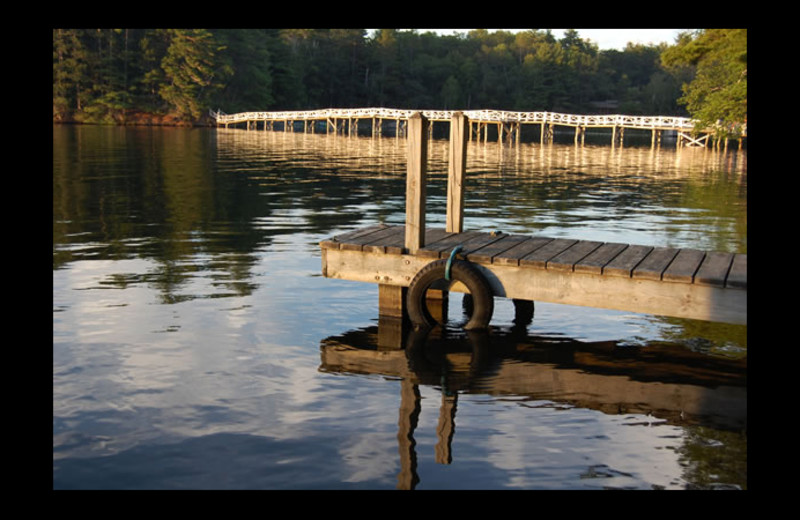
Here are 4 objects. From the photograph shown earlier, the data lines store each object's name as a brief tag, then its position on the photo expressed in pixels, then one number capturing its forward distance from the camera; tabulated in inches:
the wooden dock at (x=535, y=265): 281.9
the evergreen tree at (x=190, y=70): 2871.6
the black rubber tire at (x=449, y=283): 313.6
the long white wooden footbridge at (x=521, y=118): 2024.1
